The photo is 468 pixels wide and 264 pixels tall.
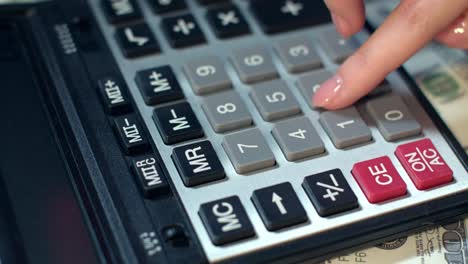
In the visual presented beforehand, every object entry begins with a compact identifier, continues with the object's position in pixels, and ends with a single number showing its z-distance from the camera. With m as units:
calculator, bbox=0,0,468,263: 0.35
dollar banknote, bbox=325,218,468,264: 0.36
